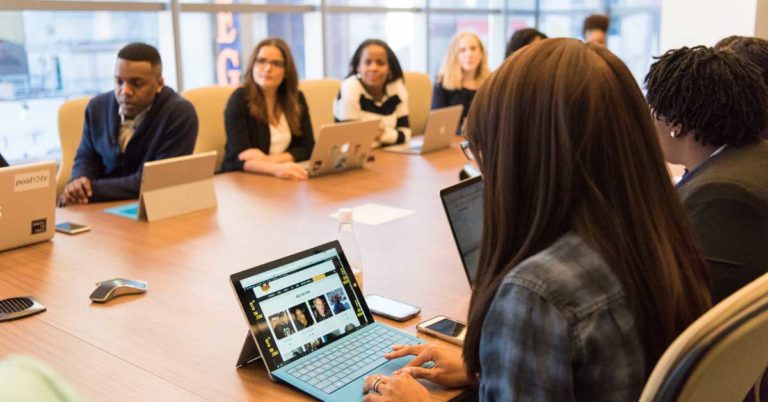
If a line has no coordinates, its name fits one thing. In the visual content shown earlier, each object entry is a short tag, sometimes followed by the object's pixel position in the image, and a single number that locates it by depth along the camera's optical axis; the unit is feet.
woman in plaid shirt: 3.27
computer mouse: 6.13
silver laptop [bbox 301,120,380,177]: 10.66
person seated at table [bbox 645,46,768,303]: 4.81
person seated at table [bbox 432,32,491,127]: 16.03
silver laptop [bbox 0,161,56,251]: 7.21
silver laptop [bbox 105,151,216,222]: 8.38
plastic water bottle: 6.17
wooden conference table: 4.88
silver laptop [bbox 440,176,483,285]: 6.04
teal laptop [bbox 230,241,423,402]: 4.71
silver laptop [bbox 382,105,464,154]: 12.61
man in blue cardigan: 9.50
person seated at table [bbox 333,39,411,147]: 13.79
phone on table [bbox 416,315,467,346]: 5.30
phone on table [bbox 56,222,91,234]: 8.07
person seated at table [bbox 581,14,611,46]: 20.84
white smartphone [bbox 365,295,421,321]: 5.67
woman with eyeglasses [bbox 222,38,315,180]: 11.62
